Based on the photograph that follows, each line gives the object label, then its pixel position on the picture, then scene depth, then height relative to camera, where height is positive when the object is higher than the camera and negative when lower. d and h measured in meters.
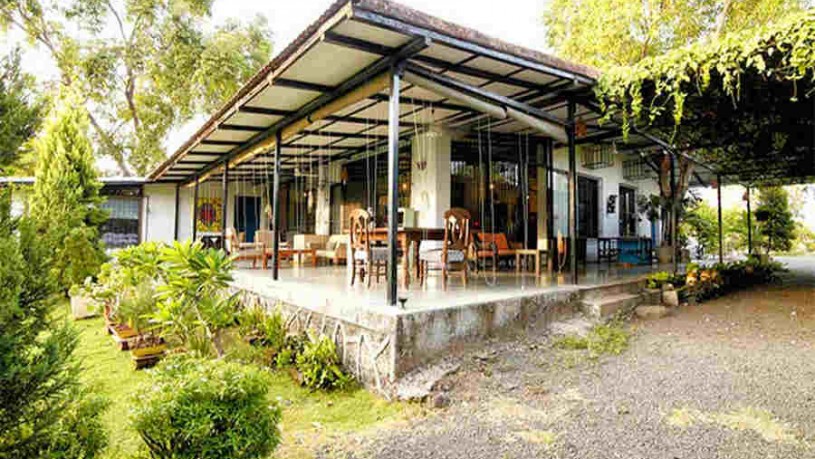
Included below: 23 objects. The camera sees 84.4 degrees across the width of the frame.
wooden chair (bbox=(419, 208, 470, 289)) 5.32 -0.07
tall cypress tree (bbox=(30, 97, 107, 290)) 8.13 +1.05
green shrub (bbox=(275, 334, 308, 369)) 4.52 -1.14
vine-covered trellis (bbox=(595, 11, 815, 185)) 4.54 +1.84
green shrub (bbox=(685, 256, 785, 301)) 6.66 -0.59
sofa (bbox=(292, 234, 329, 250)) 10.01 +0.00
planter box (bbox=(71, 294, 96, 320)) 7.78 -1.16
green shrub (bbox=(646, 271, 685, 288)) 6.42 -0.55
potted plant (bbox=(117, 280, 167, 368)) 5.50 -0.95
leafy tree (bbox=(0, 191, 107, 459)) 1.64 -0.45
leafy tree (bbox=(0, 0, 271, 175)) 15.83 +6.85
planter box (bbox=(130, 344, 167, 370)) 4.86 -1.25
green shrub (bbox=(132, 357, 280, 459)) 2.12 -0.85
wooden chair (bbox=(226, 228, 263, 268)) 8.51 -0.12
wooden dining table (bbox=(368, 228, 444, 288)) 5.43 +0.08
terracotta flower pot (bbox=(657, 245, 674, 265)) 10.97 -0.33
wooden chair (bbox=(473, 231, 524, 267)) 6.40 -0.08
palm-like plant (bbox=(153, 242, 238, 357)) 4.33 -0.48
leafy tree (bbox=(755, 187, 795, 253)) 14.16 +0.67
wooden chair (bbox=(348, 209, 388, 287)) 5.64 -0.10
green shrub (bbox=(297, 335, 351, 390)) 4.03 -1.15
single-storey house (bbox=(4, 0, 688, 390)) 4.08 +1.57
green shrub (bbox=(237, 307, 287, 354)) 4.95 -1.01
